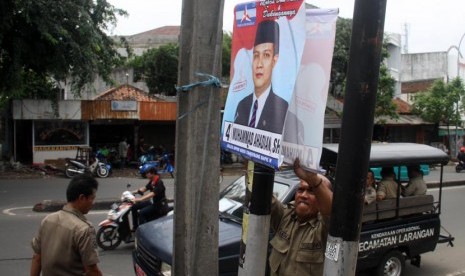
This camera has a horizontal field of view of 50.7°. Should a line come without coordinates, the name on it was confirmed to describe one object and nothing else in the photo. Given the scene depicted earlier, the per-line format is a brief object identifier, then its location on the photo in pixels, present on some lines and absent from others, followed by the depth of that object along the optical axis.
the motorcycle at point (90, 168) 17.53
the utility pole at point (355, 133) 2.02
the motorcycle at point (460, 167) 23.12
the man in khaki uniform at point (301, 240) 2.88
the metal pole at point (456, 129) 29.70
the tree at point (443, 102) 28.89
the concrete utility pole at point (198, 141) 2.63
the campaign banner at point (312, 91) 2.03
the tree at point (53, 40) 14.45
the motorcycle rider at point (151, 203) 7.79
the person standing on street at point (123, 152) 21.34
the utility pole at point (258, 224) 2.61
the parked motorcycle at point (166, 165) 19.09
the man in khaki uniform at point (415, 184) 6.67
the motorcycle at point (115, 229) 7.68
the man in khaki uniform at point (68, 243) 3.27
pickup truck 4.81
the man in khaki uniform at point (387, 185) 6.25
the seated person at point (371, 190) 5.99
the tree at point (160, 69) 30.31
